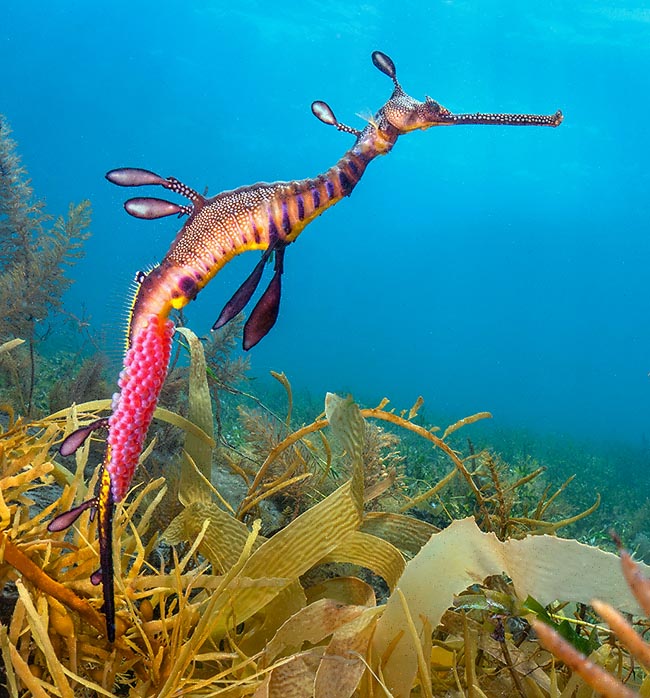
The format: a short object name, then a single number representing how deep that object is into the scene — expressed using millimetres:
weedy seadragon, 227
